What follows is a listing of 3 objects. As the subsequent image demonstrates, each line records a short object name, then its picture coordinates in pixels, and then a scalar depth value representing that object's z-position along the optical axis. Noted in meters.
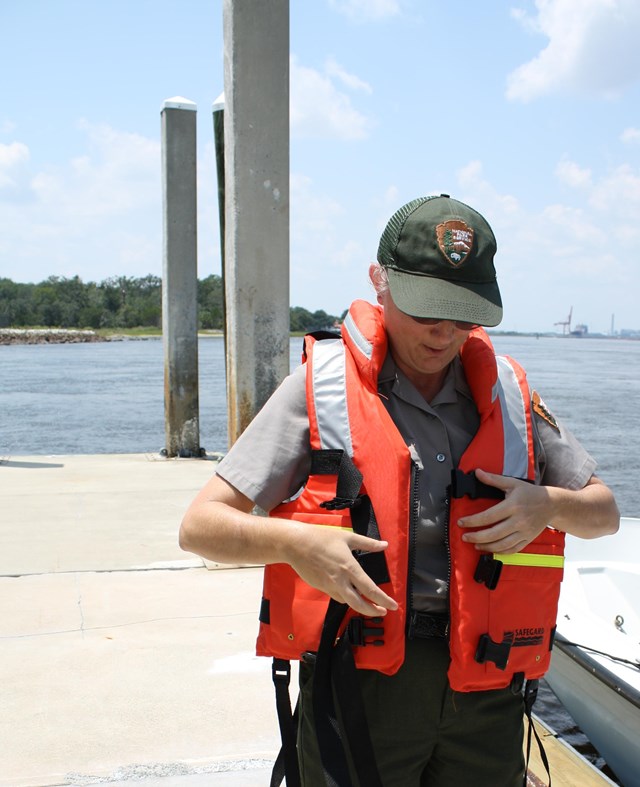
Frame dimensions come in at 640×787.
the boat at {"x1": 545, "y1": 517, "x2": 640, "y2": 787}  3.94
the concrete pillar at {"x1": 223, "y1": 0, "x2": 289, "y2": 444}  5.45
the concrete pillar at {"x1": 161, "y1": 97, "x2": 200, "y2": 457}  10.09
